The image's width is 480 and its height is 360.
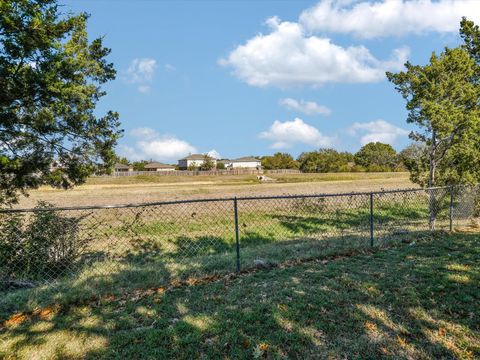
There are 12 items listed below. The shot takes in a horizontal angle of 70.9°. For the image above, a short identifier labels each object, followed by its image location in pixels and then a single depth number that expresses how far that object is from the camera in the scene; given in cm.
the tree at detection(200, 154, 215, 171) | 9000
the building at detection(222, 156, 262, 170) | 13350
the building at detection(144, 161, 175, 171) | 11381
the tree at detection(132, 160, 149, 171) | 10838
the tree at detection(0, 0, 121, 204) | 546
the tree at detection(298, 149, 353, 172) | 8798
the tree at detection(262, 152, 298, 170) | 10369
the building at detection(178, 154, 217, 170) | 12697
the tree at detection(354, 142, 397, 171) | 9894
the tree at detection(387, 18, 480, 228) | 1076
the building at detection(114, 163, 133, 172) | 9496
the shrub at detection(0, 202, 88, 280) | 673
